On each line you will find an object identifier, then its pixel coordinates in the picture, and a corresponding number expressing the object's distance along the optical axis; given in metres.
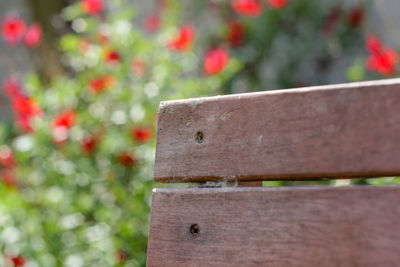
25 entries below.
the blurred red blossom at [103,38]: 4.60
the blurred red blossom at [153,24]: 6.46
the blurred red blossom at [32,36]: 5.17
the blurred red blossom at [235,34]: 7.04
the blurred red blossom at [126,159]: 4.17
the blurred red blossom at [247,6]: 5.72
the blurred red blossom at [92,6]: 4.81
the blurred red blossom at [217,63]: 4.56
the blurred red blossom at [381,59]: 4.71
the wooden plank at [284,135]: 1.34
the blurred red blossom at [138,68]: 4.44
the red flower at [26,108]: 4.47
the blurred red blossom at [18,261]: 4.09
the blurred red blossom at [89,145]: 4.26
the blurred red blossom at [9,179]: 4.84
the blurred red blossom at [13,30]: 5.18
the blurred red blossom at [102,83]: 4.40
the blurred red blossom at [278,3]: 5.71
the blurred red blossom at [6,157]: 4.80
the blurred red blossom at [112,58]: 4.47
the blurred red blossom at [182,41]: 4.52
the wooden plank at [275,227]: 1.34
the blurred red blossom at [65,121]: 4.25
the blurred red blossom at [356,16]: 6.77
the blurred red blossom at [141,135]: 4.12
